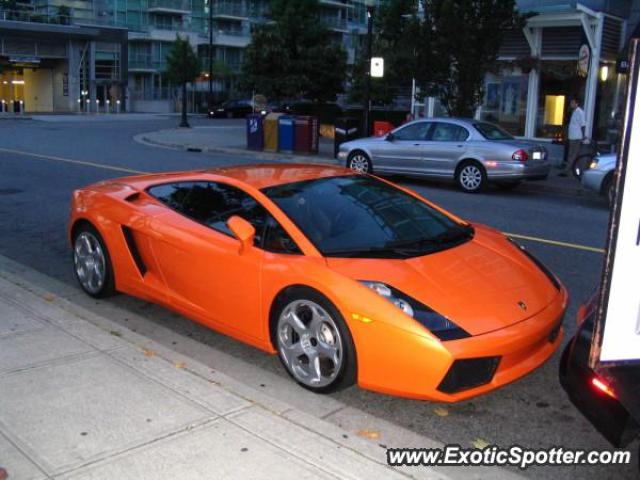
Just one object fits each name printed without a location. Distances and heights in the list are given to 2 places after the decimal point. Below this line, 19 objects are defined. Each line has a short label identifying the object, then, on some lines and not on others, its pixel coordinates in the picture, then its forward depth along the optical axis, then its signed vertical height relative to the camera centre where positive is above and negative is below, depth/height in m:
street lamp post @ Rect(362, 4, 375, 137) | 20.19 +0.94
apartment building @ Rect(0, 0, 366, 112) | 53.72 +4.39
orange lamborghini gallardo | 3.86 -1.03
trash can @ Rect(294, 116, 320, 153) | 21.11 -0.71
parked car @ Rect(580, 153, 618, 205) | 11.98 -0.89
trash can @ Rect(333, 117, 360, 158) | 19.53 -0.51
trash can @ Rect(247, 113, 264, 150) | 22.61 -0.80
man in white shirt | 15.70 -0.27
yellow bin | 21.79 -0.72
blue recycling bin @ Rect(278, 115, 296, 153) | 21.33 -0.72
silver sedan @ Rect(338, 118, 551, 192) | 13.62 -0.76
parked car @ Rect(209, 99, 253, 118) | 52.34 -0.19
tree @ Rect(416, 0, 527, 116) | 16.72 +1.70
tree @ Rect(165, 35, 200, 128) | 40.91 +2.35
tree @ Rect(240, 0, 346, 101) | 31.03 +2.32
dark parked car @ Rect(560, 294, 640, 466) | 2.80 -1.13
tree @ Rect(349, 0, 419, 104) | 17.91 +1.73
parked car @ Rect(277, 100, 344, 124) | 35.97 +0.07
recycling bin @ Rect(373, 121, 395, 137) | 20.20 -0.40
